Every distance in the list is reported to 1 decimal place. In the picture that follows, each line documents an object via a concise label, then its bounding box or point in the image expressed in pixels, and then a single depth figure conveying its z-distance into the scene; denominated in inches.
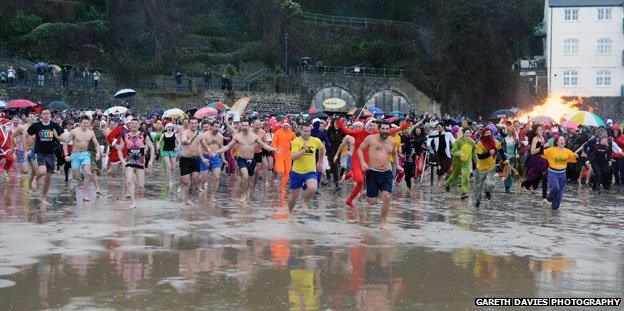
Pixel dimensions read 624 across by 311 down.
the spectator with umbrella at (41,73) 2073.1
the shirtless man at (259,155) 828.8
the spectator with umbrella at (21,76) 2054.6
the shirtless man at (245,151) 698.8
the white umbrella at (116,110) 1441.8
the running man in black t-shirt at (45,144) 666.8
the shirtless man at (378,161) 569.0
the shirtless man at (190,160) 693.9
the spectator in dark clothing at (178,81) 2249.0
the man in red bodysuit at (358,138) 660.6
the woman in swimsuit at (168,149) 840.9
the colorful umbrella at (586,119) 1219.7
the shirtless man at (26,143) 775.7
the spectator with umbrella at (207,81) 2281.0
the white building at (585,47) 2765.7
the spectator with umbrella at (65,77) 2117.4
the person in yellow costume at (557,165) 690.2
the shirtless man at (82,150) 685.3
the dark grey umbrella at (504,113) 1531.3
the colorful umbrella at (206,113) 1345.2
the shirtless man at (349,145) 740.7
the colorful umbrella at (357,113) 1000.4
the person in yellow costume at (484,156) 724.7
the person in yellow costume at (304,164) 614.5
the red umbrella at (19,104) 1240.9
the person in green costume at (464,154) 745.0
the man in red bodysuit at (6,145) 824.3
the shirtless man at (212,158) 723.4
